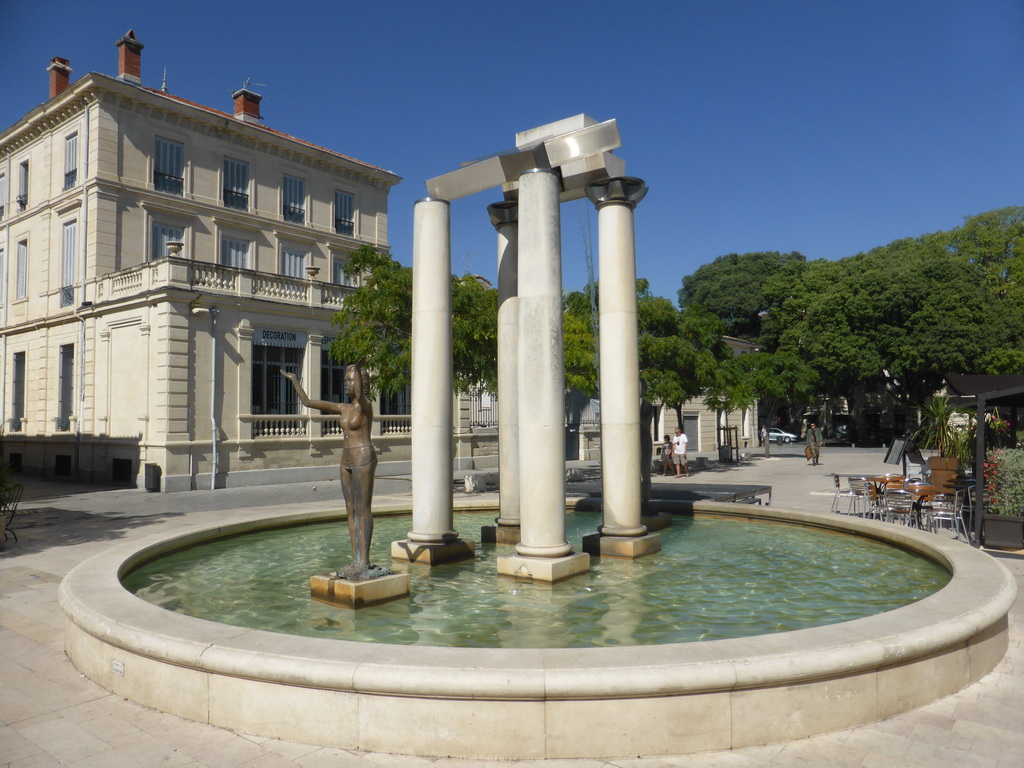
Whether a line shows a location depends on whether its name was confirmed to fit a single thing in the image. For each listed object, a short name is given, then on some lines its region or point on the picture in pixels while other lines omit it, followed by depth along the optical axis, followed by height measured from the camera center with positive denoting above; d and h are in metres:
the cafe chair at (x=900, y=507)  12.33 -1.54
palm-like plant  15.76 -0.35
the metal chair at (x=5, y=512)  12.07 -1.35
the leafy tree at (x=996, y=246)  54.22 +12.75
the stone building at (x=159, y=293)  22.16 +4.48
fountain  4.20 -1.54
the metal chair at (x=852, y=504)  13.85 -1.71
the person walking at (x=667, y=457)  27.80 -1.39
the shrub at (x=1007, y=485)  10.60 -1.01
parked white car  58.96 -1.41
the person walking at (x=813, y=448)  32.91 -1.30
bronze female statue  6.93 -0.39
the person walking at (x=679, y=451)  26.27 -1.06
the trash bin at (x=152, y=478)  21.09 -1.38
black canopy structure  10.73 +0.32
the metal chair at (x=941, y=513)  11.64 -1.55
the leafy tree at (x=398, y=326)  18.53 +2.57
